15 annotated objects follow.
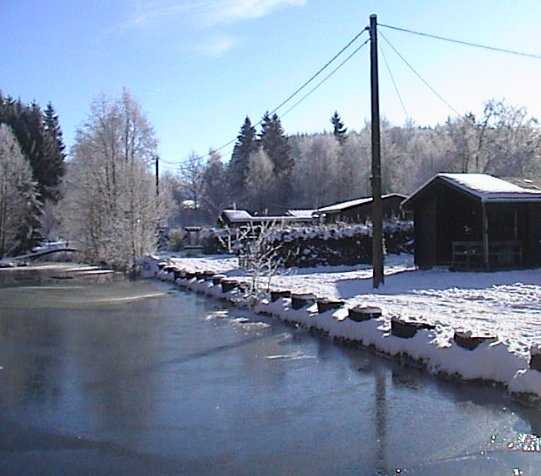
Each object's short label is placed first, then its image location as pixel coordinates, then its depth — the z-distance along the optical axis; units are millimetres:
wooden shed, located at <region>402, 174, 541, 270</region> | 23375
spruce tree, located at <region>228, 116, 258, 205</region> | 90188
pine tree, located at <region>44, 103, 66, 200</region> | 68812
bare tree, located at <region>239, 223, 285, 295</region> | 18609
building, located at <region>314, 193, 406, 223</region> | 44472
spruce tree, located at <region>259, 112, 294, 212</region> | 85375
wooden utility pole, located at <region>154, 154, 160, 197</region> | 46531
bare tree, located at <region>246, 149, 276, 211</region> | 83812
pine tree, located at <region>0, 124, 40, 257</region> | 50062
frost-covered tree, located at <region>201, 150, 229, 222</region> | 96125
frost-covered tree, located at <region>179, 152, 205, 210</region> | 102500
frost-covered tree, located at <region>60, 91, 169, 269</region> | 42562
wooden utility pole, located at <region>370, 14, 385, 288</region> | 18031
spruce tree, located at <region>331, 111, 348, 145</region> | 98794
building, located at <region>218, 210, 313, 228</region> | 54688
